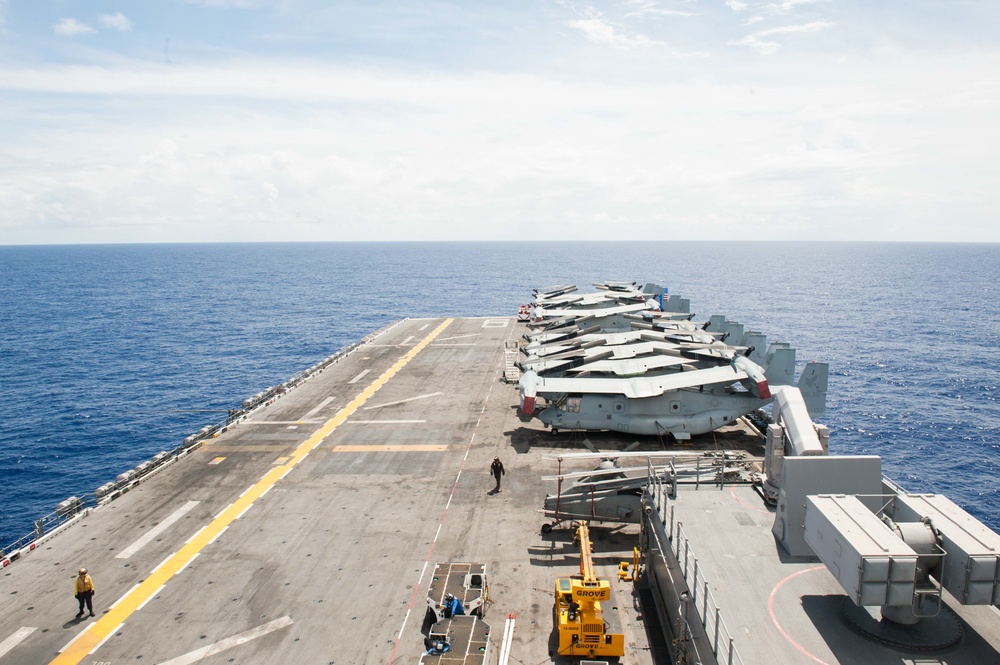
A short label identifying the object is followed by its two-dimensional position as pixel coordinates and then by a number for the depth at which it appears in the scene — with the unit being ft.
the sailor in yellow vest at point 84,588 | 64.40
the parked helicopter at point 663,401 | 117.70
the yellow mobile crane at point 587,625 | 55.77
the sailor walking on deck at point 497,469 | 96.22
